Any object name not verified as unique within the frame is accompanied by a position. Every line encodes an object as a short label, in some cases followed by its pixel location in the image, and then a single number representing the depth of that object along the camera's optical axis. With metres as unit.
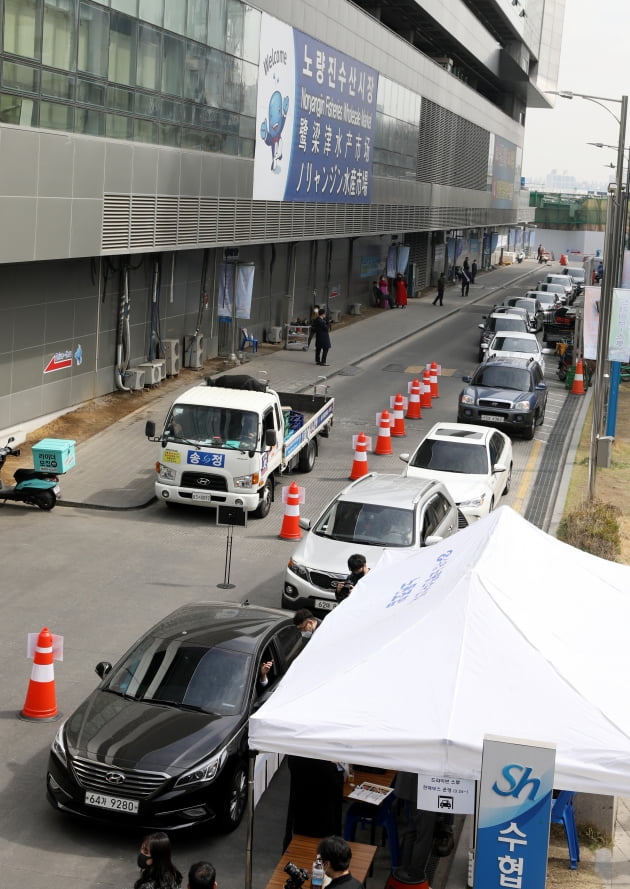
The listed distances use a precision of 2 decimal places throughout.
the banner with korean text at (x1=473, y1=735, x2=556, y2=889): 7.48
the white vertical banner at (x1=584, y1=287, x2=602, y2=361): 24.98
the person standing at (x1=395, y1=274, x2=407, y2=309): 60.47
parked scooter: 20.52
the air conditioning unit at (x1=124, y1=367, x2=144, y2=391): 30.48
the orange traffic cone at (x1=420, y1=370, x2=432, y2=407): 32.78
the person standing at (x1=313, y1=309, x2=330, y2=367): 37.66
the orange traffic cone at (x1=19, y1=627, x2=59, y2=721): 12.08
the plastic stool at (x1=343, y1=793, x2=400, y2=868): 9.66
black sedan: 9.70
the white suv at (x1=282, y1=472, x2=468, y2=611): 15.59
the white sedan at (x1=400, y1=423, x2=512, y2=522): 20.44
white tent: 8.20
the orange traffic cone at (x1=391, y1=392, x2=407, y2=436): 28.44
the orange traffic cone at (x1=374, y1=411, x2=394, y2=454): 26.11
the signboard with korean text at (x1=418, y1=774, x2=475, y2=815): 8.20
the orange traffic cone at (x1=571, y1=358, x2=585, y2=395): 37.34
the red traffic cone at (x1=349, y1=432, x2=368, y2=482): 23.48
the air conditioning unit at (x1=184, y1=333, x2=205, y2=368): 34.72
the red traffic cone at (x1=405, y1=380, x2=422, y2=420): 30.70
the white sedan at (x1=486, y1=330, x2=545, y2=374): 37.53
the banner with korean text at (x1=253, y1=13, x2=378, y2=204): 35.78
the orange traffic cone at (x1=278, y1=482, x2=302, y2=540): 19.72
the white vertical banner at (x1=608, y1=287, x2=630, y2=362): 24.62
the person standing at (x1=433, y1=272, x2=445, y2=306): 61.56
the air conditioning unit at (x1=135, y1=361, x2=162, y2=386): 31.02
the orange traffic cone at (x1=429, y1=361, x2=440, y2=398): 33.62
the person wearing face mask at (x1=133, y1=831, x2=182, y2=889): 7.74
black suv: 28.55
